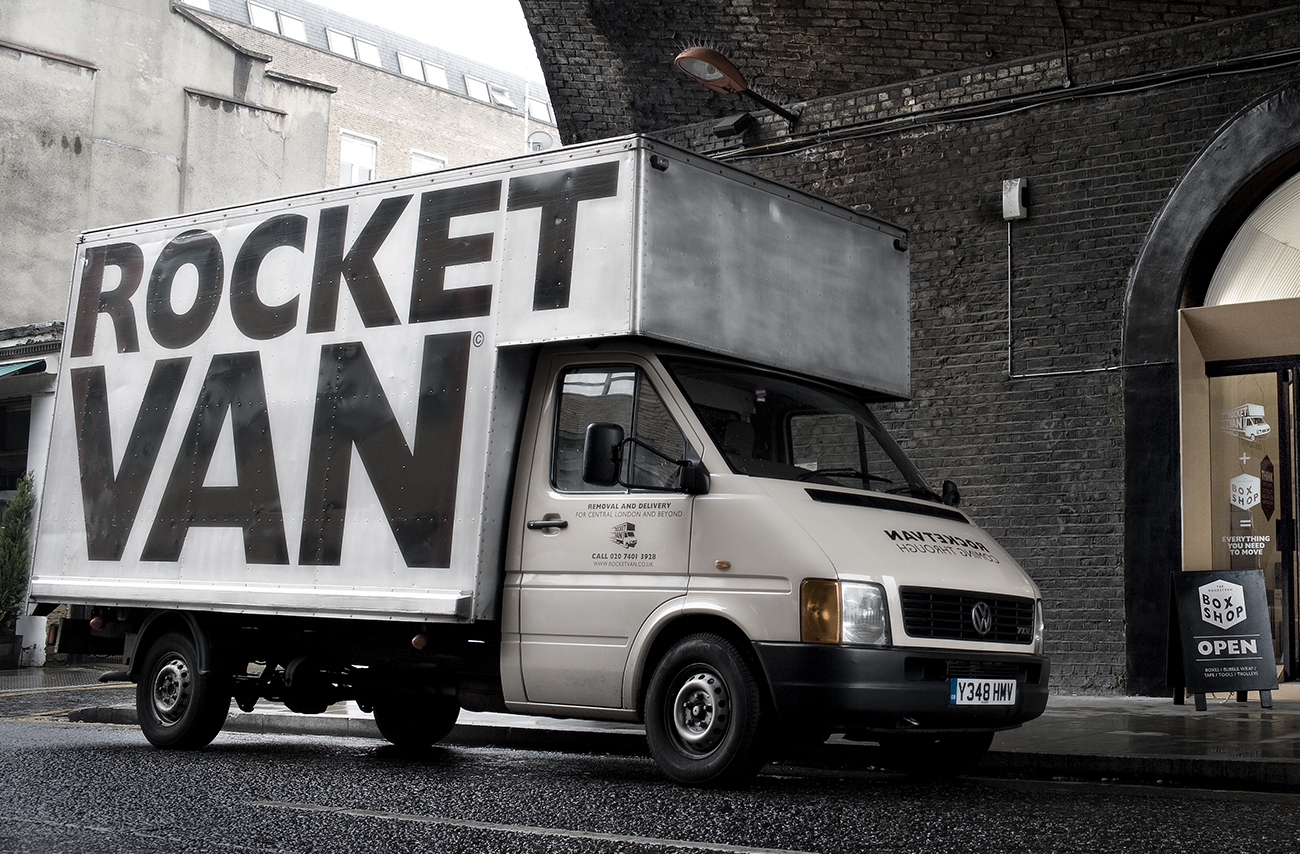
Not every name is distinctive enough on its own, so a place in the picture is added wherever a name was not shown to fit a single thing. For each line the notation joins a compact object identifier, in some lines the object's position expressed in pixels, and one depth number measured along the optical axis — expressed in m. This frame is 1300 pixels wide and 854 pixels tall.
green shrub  18.00
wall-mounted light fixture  11.82
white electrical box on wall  12.31
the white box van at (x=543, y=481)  6.64
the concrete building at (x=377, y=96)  40.34
